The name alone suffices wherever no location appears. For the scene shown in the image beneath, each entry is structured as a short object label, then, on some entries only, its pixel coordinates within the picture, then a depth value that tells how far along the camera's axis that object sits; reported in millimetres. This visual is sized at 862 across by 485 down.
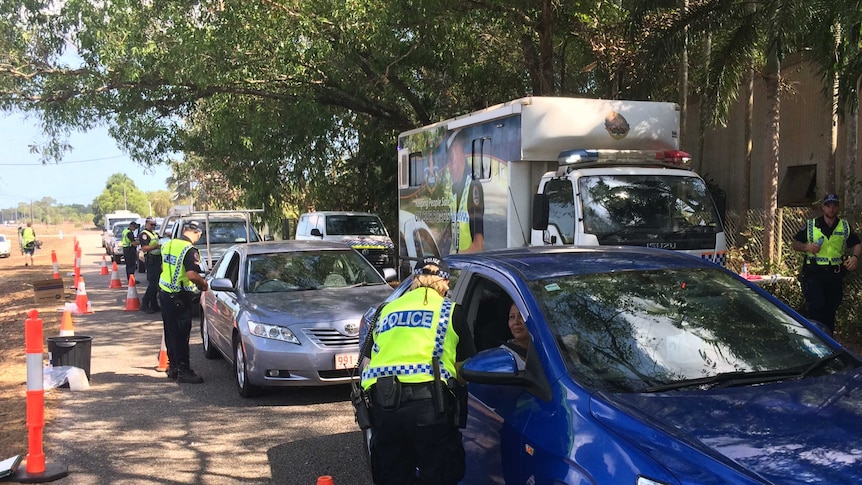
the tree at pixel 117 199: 155625
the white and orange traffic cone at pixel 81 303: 13891
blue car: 2480
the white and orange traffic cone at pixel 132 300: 14406
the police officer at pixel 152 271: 13281
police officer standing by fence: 7590
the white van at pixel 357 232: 17125
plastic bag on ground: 7844
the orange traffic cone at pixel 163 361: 8656
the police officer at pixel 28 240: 28180
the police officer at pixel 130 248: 19594
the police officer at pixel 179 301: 8180
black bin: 7887
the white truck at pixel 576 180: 8914
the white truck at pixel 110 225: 32259
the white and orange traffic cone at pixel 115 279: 19000
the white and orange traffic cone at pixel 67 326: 9594
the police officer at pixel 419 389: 3326
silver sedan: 6867
